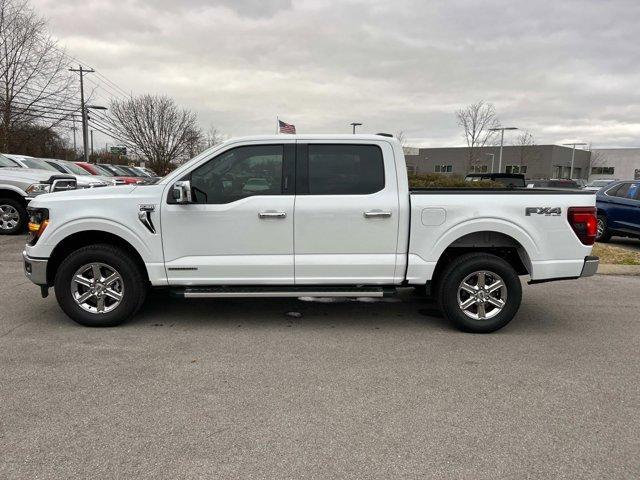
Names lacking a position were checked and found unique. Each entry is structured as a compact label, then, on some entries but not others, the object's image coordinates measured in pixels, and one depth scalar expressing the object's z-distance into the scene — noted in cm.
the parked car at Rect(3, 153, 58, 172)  1349
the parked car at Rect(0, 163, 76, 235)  1060
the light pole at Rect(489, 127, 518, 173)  3864
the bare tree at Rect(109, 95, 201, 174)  4459
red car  1878
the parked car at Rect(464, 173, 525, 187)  1632
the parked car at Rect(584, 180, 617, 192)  2385
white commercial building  7206
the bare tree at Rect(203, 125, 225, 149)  5432
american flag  1166
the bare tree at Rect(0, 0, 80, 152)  2070
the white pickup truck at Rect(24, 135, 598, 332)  464
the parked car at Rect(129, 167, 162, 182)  2663
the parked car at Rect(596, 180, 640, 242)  1062
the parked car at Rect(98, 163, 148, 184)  2161
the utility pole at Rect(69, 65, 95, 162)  3453
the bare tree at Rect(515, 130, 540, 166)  6431
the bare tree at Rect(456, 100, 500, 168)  4214
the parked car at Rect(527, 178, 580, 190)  2258
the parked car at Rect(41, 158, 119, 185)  1435
